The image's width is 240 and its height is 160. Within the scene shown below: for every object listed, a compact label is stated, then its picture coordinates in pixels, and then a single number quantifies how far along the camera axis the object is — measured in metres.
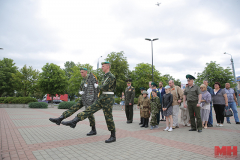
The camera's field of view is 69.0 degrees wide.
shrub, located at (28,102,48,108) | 22.09
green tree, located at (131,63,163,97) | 41.00
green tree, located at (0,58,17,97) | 37.34
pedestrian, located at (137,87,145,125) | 7.62
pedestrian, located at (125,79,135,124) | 8.70
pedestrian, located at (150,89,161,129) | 6.81
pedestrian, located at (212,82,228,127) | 7.86
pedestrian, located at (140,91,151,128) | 7.38
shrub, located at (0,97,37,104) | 23.47
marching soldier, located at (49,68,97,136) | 4.60
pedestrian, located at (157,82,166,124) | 8.67
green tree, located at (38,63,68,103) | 29.68
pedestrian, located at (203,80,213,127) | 7.80
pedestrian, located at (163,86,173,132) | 6.64
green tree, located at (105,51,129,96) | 36.47
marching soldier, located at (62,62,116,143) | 4.54
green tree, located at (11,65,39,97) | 30.52
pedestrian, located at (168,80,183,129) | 7.18
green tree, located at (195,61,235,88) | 36.00
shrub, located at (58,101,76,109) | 21.44
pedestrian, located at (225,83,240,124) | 8.80
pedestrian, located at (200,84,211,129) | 7.30
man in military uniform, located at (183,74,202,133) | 6.36
